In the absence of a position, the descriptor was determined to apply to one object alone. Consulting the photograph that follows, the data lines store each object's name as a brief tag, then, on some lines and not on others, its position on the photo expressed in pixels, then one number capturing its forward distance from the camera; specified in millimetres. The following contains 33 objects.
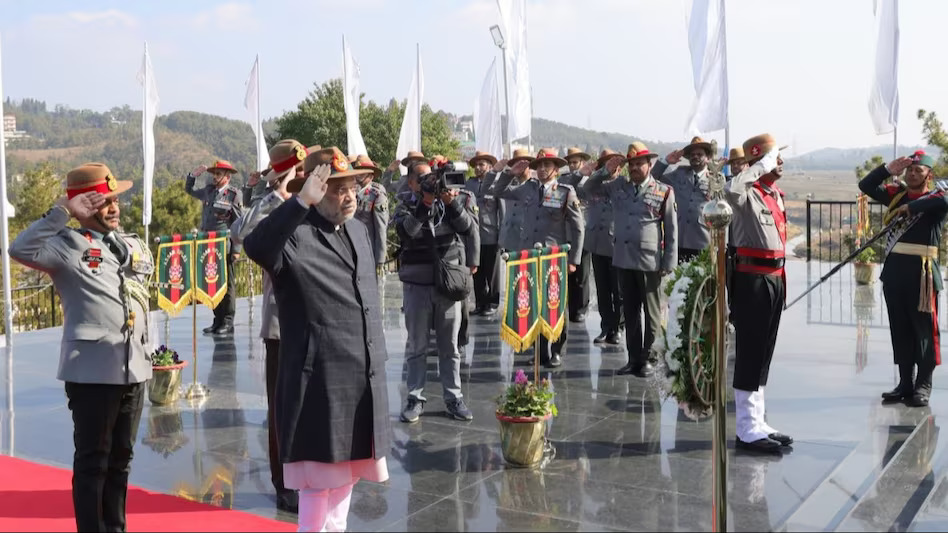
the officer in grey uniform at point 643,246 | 8141
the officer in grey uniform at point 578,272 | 11078
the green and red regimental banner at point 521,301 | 6246
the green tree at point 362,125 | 52156
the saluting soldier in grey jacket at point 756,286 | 5742
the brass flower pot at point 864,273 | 14062
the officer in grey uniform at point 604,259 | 9703
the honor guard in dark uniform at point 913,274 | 6898
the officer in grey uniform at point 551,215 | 8812
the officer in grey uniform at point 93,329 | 4117
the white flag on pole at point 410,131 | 14149
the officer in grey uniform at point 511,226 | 10883
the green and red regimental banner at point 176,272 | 8102
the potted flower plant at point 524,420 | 5480
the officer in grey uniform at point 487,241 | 11898
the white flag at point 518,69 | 13344
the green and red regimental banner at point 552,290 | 6562
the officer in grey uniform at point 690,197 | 10045
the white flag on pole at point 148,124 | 11891
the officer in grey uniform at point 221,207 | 10641
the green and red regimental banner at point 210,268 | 8312
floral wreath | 4336
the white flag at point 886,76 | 9961
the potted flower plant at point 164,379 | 7184
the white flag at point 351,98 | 13562
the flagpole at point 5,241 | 8930
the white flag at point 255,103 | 15203
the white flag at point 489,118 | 14828
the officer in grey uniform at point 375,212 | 8508
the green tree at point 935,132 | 21656
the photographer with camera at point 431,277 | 6551
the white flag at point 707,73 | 9484
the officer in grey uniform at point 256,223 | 4645
